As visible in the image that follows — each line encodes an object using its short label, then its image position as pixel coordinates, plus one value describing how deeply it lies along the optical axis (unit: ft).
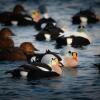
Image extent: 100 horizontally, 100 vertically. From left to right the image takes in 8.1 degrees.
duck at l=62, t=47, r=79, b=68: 67.82
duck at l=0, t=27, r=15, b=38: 88.71
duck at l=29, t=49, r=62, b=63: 66.79
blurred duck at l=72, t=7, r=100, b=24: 104.14
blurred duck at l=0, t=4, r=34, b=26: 102.89
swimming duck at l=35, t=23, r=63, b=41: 86.69
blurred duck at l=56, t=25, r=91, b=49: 83.56
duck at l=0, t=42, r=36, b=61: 71.36
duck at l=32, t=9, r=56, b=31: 98.22
